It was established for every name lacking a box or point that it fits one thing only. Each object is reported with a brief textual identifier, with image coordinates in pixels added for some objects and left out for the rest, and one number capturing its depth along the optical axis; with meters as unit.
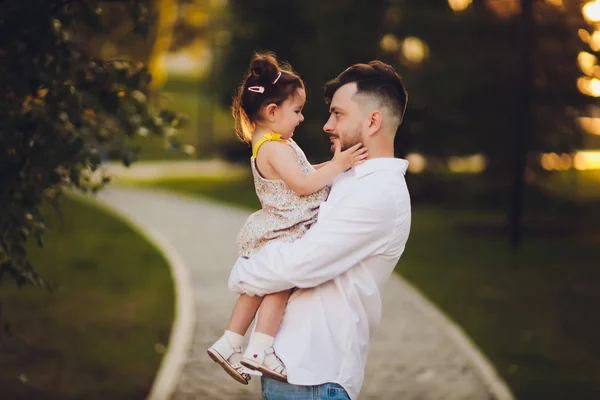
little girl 3.58
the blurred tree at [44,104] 5.04
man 3.43
